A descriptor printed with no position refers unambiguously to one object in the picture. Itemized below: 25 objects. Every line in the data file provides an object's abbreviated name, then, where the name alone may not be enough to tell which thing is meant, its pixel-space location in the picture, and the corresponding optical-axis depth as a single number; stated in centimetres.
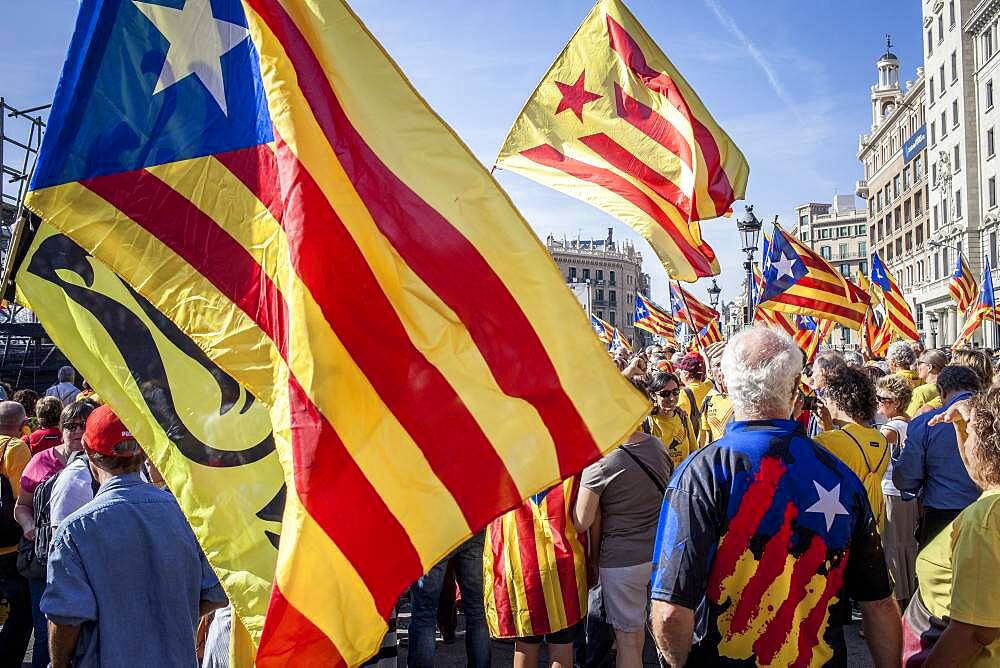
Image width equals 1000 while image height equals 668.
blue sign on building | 5622
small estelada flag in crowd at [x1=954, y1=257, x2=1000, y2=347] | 1562
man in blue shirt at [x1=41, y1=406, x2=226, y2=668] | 293
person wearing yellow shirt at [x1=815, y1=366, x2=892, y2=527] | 449
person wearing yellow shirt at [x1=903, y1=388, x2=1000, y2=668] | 240
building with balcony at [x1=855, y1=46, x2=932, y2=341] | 5638
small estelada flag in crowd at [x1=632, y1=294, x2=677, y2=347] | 2181
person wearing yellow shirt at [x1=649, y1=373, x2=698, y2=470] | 632
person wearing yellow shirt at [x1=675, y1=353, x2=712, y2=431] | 792
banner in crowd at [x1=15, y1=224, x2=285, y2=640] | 259
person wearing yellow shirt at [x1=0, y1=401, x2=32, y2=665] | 510
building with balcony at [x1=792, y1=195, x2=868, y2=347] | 9738
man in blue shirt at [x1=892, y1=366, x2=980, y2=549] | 538
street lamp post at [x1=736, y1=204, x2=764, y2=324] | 1372
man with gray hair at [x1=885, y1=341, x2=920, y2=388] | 889
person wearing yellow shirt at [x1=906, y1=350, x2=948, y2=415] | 721
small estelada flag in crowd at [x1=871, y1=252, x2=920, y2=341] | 1481
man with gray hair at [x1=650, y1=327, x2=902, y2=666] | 261
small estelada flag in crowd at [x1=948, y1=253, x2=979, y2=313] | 1745
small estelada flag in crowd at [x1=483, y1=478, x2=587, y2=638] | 442
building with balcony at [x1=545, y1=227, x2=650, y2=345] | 11100
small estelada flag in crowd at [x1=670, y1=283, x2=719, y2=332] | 1569
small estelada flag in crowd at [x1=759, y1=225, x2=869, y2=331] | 1056
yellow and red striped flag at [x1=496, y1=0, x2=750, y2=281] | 582
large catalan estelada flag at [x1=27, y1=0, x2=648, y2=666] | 215
